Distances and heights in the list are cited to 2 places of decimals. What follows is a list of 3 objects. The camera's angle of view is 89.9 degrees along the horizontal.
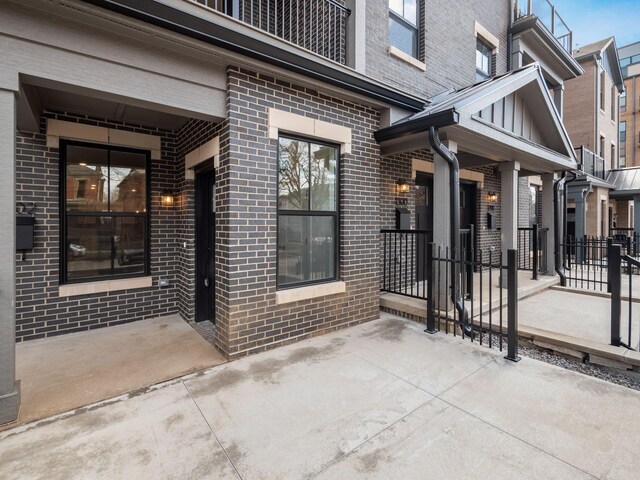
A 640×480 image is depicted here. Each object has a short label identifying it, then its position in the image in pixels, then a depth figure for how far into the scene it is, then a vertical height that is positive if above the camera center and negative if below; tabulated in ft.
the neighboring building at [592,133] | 43.32 +16.39
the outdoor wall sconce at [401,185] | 20.47 +3.28
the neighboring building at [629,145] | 49.66 +24.33
